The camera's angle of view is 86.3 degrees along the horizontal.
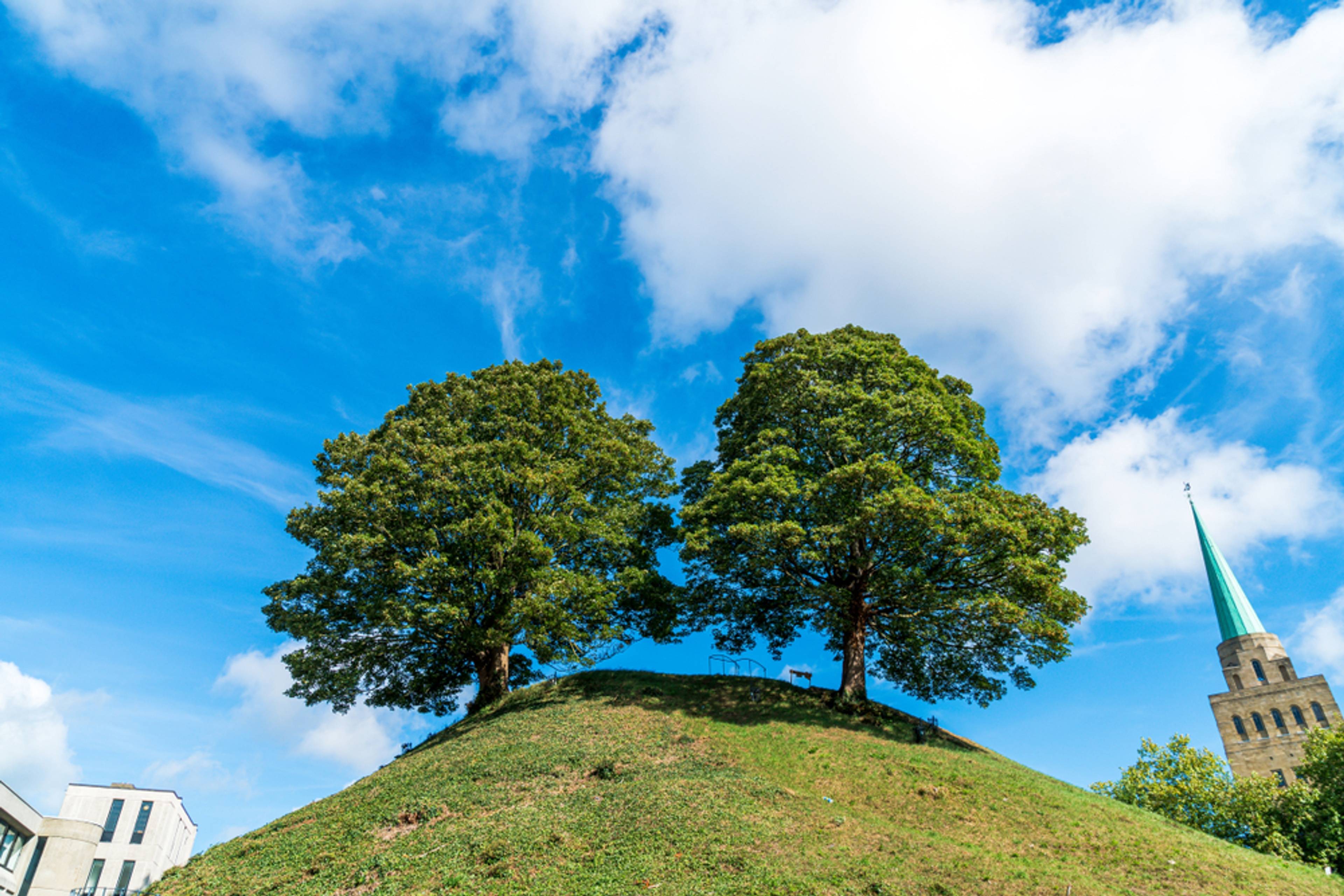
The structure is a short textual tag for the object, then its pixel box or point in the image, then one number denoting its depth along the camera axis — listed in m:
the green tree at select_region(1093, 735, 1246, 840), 36.84
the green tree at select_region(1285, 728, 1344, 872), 25.70
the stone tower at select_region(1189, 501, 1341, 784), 63.94
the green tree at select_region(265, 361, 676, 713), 23.66
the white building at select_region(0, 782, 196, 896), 63.19
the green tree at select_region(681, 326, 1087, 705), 22.14
